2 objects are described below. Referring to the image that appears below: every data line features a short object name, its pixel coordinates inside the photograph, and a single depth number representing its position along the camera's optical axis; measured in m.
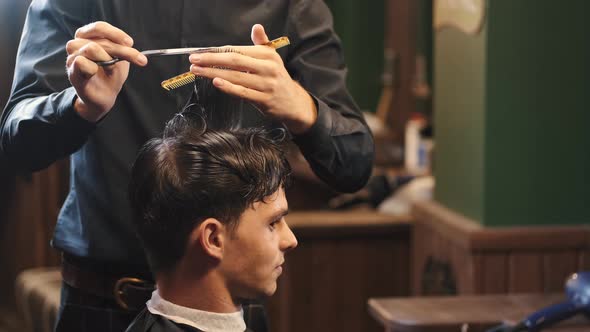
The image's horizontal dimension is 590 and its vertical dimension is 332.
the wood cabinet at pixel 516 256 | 3.24
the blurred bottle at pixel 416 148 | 5.13
